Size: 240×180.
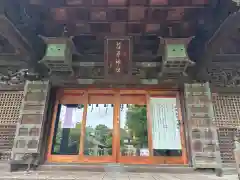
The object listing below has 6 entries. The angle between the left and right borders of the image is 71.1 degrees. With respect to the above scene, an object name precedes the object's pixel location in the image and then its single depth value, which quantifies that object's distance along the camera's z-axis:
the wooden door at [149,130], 3.26
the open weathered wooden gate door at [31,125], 3.09
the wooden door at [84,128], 3.29
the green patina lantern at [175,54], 3.16
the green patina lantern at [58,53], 3.21
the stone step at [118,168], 3.04
